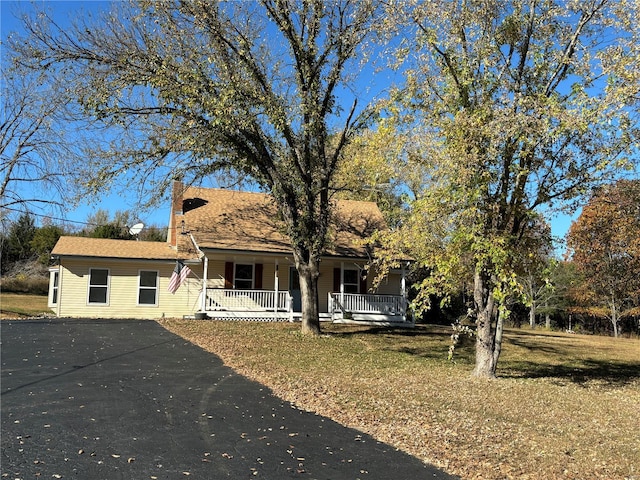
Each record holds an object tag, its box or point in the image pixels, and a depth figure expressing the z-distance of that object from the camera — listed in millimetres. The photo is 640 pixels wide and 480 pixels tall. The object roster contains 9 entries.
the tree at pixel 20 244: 42928
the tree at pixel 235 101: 13984
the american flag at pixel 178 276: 20314
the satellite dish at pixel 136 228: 25734
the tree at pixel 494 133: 9555
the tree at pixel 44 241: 41581
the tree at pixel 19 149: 21953
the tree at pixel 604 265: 32438
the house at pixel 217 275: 21734
